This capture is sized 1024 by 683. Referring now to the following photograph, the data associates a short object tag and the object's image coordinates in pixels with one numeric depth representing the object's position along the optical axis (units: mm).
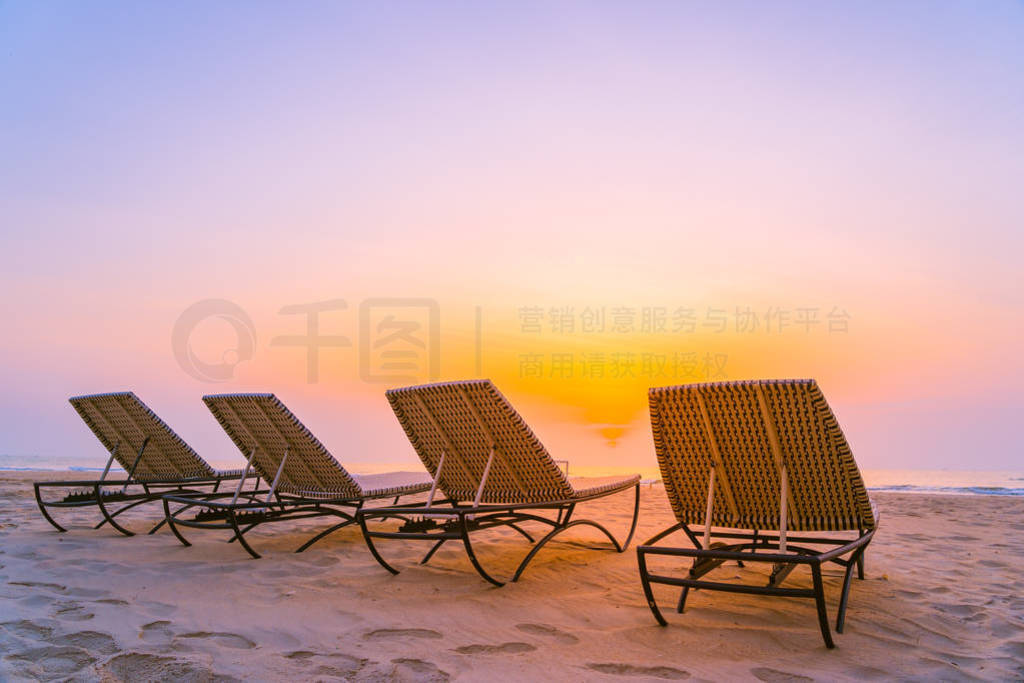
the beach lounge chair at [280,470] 4828
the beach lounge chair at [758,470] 2850
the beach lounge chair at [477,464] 4078
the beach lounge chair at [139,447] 6016
